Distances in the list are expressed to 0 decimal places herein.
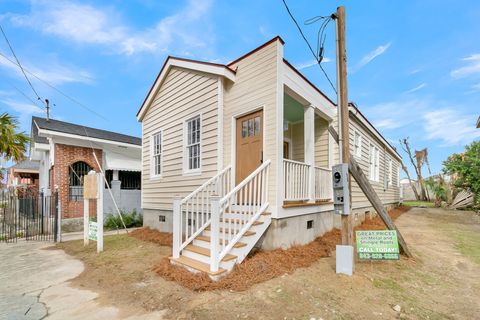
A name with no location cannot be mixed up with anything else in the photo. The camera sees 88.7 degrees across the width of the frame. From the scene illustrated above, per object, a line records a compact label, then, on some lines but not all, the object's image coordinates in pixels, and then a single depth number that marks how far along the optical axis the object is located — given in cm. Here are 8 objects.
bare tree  2644
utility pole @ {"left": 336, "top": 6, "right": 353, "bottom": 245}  431
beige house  466
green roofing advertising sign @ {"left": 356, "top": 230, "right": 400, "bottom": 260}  439
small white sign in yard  643
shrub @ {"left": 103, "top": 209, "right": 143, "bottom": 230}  1021
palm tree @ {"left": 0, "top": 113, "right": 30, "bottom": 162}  877
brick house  1002
